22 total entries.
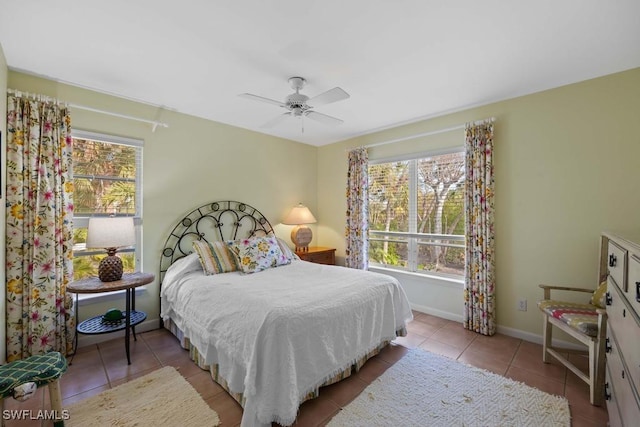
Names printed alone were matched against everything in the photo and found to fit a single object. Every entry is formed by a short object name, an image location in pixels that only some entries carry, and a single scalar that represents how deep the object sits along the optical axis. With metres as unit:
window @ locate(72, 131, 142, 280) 2.70
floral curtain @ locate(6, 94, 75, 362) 2.25
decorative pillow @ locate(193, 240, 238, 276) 2.87
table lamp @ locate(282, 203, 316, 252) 4.18
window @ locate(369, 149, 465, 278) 3.39
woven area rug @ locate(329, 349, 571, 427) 1.76
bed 1.65
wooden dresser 1.08
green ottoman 1.40
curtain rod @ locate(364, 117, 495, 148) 3.05
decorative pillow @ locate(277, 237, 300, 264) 3.45
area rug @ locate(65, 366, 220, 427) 1.74
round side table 2.29
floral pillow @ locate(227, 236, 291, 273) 2.96
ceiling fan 2.15
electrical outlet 2.85
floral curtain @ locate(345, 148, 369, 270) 4.11
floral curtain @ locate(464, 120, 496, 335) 2.95
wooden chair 1.88
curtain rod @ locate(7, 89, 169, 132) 2.28
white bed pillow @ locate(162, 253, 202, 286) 2.85
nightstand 4.12
